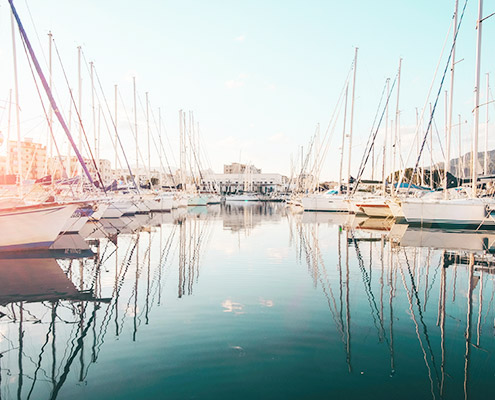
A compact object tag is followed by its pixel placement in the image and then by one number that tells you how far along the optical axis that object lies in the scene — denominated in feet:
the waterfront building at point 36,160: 399.03
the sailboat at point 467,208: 77.10
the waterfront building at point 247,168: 397.72
